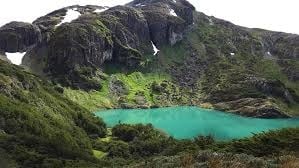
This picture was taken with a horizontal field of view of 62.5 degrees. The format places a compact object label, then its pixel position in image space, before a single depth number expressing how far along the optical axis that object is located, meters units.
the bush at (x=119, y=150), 45.00
